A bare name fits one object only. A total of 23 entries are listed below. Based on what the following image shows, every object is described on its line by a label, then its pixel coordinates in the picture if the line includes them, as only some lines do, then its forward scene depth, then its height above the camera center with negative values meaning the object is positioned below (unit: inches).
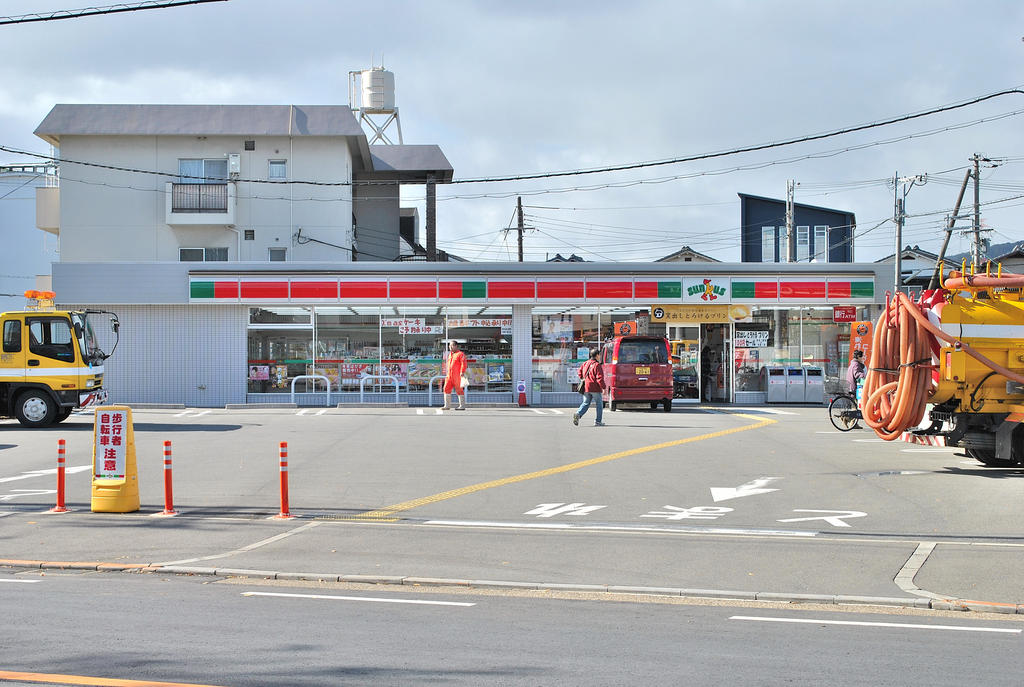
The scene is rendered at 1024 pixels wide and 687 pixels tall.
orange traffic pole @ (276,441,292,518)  452.3 -59.9
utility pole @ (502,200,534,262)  1868.0 +279.0
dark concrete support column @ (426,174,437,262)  1572.3 +235.2
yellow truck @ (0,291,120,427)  871.7 -3.7
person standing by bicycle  850.0 -12.0
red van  1060.5 -12.5
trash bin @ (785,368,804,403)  1222.9 -33.4
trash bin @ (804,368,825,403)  1221.7 -34.7
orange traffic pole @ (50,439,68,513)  469.1 -57.5
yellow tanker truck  577.9 -5.0
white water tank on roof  1830.7 +519.8
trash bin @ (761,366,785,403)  1225.4 -33.3
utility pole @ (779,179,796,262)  1701.5 +251.0
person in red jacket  856.9 -19.2
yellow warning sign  462.6 -48.7
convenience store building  1191.6 +52.5
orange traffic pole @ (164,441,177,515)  456.1 -59.2
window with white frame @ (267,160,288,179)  1466.5 +296.1
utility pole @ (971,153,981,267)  1483.8 +260.4
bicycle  851.4 -48.3
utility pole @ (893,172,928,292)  1427.7 +242.7
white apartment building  1432.1 +274.6
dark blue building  1931.6 +259.3
